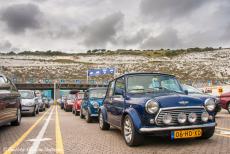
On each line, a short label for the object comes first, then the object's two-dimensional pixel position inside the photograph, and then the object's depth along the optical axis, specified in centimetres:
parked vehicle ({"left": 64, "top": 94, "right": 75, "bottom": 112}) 1416
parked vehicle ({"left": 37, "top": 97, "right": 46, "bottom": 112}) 1380
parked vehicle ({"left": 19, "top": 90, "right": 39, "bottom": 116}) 986
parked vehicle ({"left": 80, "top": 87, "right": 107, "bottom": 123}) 730
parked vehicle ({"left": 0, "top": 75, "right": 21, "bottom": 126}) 512
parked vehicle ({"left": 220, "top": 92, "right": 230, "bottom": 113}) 888
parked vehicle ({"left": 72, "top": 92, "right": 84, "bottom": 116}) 1023
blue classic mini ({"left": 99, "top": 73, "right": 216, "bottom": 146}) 373
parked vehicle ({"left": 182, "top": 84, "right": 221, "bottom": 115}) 748
